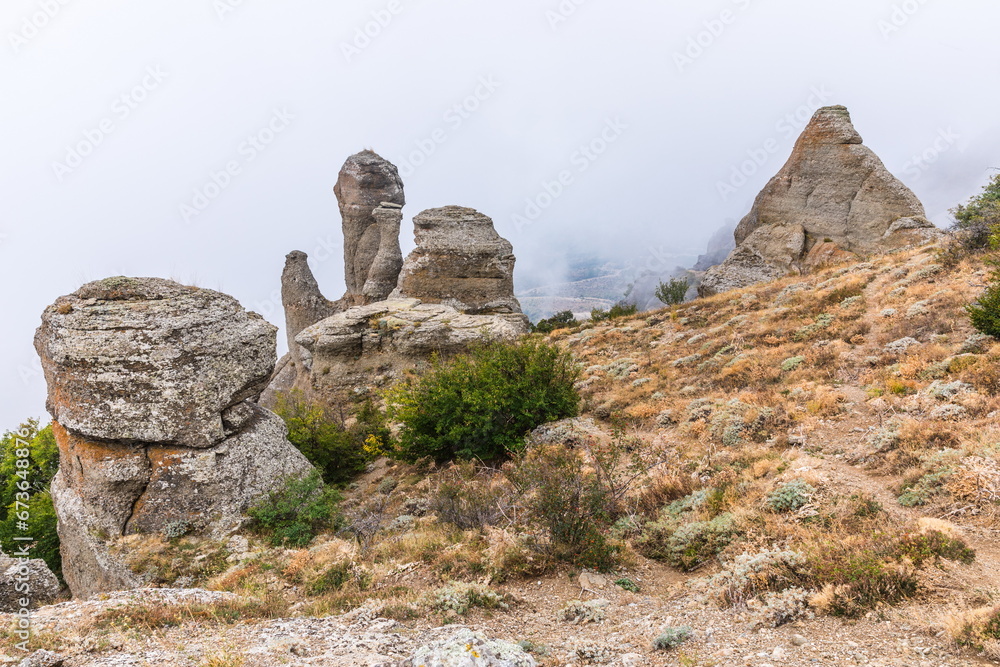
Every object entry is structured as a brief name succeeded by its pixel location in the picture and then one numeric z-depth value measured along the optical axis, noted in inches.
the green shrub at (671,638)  176.2
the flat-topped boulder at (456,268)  1023.6
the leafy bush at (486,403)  462.9
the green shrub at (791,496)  262.4
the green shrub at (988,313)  389.7
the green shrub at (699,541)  249.6
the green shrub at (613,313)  1058.1
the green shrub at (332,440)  514.3
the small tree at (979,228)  598.2
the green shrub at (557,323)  1153.4
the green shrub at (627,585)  233.9
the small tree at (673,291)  1553.9
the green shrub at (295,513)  344.5
